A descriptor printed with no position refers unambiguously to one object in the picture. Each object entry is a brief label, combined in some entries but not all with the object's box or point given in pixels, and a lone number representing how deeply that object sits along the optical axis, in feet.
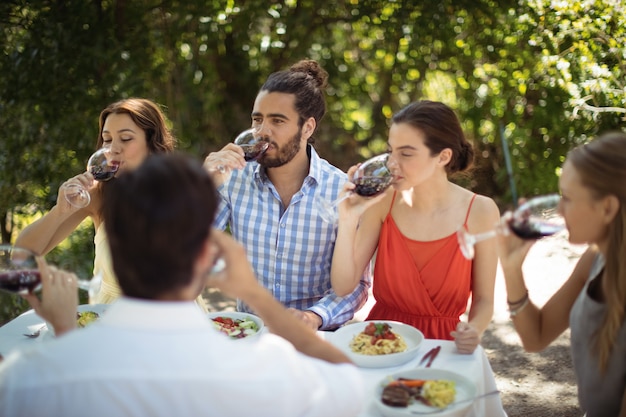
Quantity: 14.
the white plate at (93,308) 8.20
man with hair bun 10.32
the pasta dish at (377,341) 7.18
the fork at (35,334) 8.04
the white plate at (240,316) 8.22
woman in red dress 9.02
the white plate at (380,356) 6.97
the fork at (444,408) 5.78
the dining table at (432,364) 6.61
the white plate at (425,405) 5.82
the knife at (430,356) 7.05
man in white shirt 4.01
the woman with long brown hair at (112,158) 10.30
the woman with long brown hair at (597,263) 6.30
